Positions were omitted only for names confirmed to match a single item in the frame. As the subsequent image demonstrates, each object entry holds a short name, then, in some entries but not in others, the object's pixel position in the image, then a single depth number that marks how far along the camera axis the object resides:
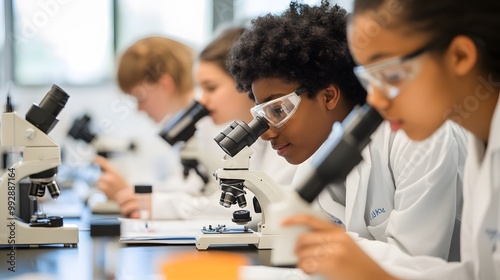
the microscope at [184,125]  2.90
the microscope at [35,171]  2.33
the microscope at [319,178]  1.23
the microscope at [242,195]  2.22
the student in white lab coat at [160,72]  4.38
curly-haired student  1.87
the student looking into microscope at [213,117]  3.13
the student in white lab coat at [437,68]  1.32
